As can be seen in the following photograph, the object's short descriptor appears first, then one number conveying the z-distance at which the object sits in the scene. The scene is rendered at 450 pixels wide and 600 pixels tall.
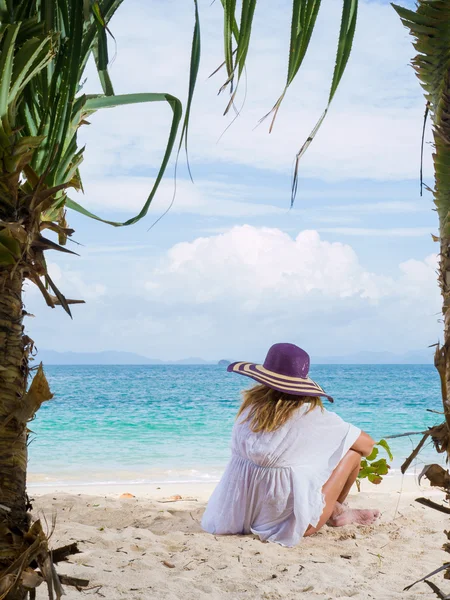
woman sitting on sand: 3.41
